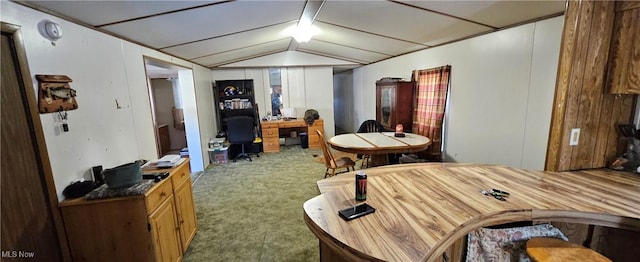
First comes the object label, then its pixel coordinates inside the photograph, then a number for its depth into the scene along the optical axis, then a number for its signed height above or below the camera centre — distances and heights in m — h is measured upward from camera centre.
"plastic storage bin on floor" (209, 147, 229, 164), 5.19 -1.10
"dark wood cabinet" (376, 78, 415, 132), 4.29 -0.11
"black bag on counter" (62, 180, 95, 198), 1.68 -0.55
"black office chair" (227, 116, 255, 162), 5.10 -0.59
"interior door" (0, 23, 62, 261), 1.36 -0.37
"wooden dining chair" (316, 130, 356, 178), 3.36 -0.87
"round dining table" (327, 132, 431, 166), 3.05 -0.60
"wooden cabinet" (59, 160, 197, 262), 1.65 -0.81
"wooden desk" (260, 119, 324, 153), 5.90 -0.74
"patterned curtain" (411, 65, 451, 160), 3.69 -0.13
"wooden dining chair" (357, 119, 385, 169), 4.54 -0.55
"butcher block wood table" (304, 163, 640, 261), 1.02 -0.56
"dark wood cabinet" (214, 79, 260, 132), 6.06 +0.03
